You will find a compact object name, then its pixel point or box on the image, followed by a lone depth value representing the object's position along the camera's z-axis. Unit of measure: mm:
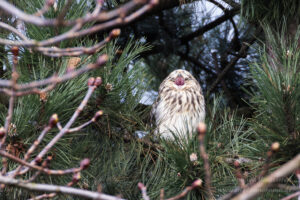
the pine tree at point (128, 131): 6966
